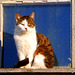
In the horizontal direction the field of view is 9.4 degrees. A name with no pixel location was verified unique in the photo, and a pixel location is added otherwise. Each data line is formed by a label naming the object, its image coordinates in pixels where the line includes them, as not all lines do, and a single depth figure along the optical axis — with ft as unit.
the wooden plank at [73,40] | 23.77
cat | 20.86
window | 23.94
